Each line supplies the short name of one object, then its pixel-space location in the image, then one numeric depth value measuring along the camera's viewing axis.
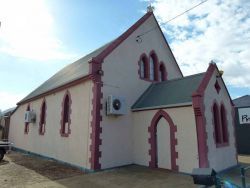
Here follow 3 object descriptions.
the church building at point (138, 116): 10.73
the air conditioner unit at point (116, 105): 11.73
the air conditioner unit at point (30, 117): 18.89
